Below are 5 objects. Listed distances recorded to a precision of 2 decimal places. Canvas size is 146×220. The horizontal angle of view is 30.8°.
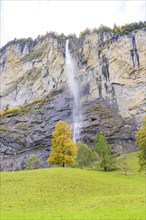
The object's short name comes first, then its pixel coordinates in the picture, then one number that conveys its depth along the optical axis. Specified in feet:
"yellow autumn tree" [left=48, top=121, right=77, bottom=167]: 159.42
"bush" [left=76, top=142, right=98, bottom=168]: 175.52
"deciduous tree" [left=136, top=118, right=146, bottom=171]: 132.05
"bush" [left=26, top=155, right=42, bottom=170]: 205.05
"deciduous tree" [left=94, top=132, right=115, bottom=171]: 161.07
